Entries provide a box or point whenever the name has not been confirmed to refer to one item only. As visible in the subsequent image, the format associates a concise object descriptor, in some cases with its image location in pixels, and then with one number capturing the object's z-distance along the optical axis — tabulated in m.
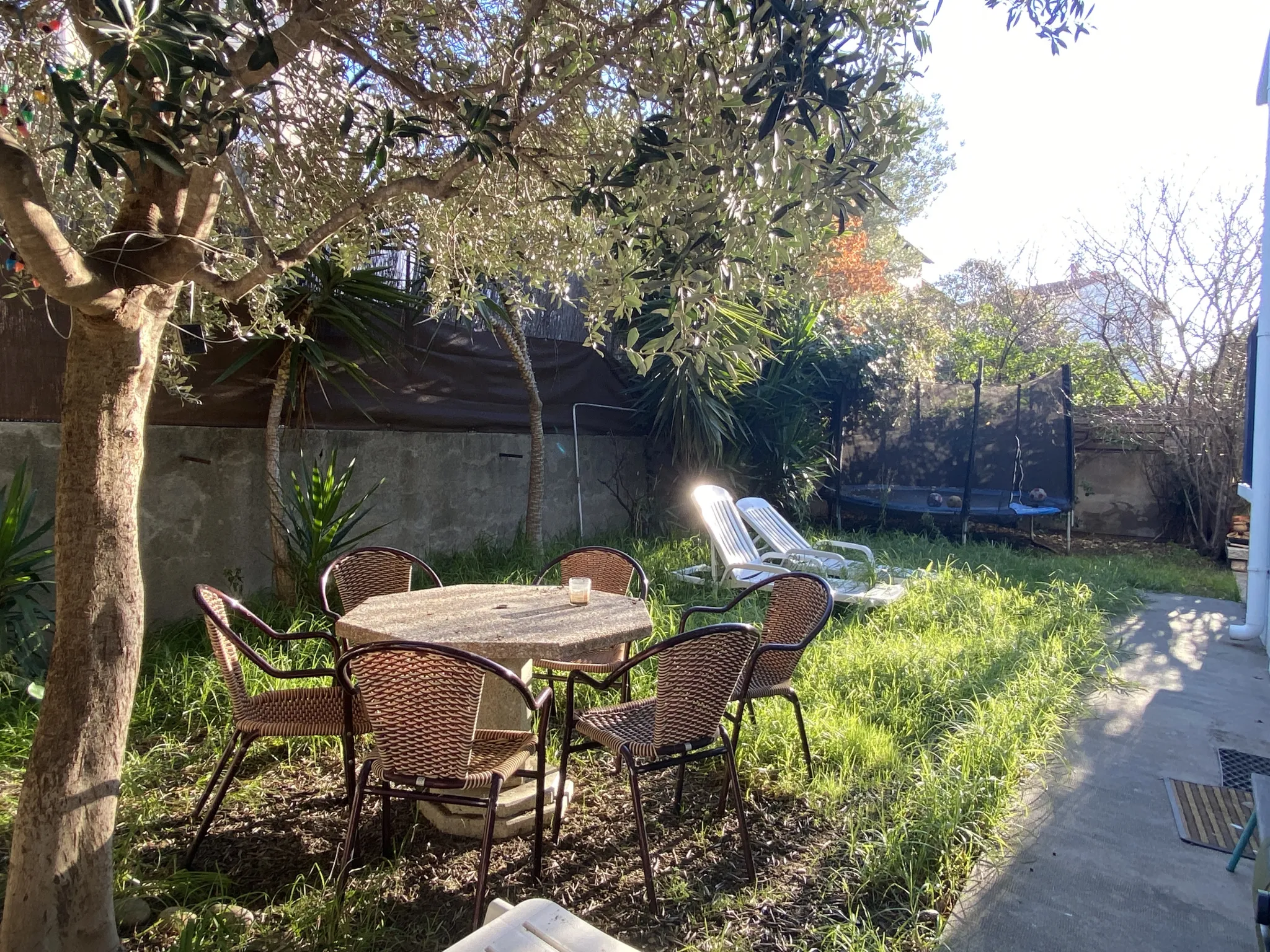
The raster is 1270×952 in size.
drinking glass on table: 3.08
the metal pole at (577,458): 7.14
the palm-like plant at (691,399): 7.03
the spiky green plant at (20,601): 3.24
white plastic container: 1.39
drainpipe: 5.03
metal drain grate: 3.28
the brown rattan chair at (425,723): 2.14
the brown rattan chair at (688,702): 2.40
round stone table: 2.50
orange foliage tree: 12.43
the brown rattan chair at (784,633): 2.87
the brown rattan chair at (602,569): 3.78
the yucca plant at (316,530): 4.38
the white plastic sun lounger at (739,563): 5.49
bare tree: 7.61
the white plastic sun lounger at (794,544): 5.98
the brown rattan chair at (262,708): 2.50
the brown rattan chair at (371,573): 3.51
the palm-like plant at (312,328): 4.32
